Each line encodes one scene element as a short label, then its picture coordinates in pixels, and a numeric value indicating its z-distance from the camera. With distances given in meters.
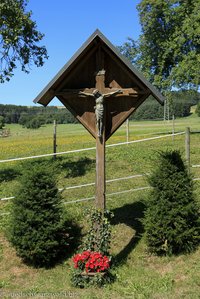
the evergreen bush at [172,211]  6.64
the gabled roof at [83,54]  6.34
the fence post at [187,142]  9.34
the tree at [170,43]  24.17
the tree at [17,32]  12.58
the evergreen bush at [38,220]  6.80
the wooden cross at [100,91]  6.61
